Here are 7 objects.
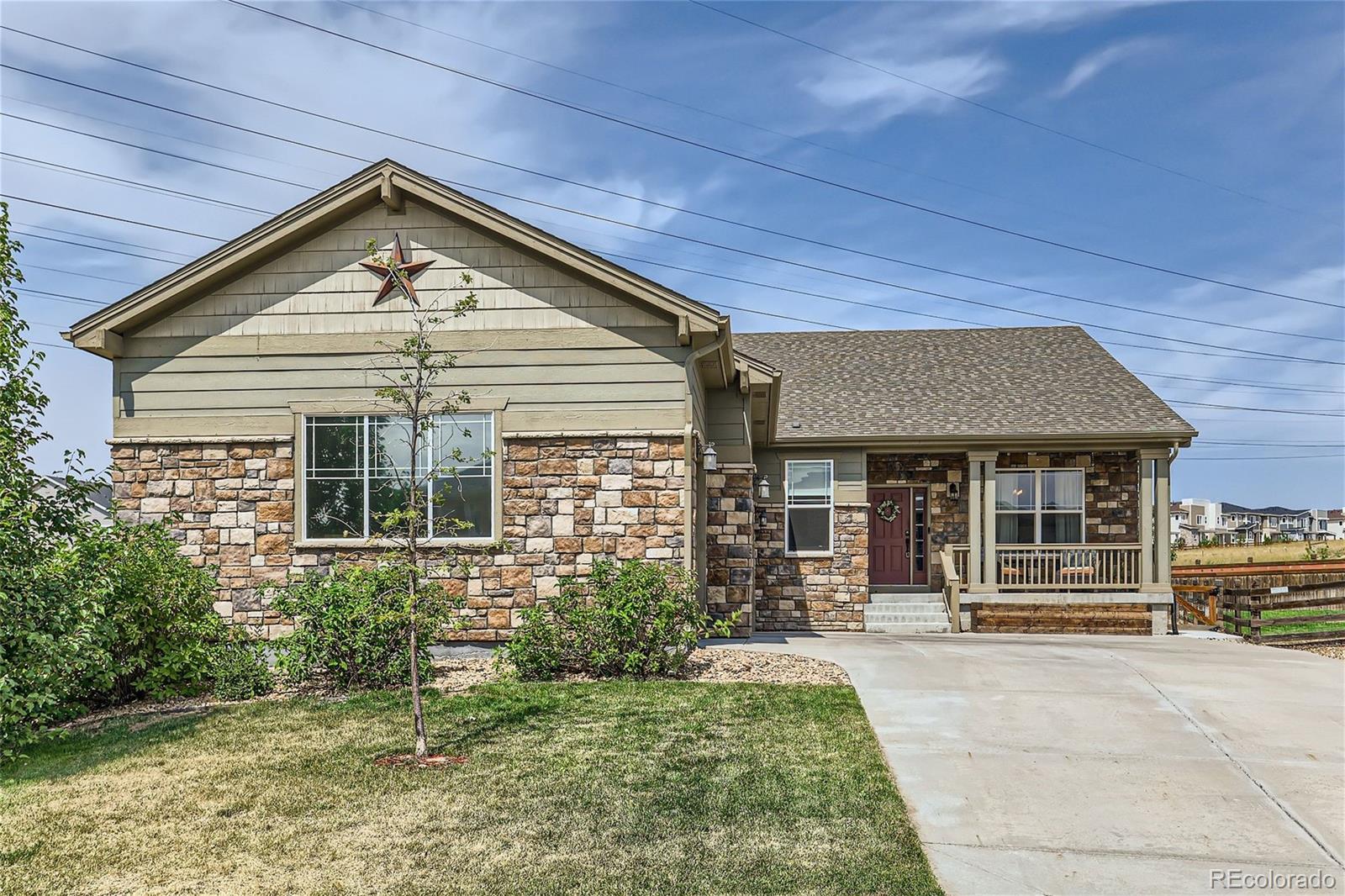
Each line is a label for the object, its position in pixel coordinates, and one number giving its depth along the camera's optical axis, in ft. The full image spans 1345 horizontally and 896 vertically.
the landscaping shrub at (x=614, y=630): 29.94
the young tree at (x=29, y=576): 21.22
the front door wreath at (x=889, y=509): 56.39
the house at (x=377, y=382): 34.06
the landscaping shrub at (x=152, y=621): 26.40
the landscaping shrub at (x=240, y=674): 27.99
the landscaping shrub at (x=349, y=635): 27.84
